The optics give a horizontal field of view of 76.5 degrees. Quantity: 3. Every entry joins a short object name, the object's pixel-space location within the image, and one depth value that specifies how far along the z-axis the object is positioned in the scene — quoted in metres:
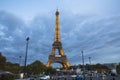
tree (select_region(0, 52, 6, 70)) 26.48
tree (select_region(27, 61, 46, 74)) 35.89
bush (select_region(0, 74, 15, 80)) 12.56
